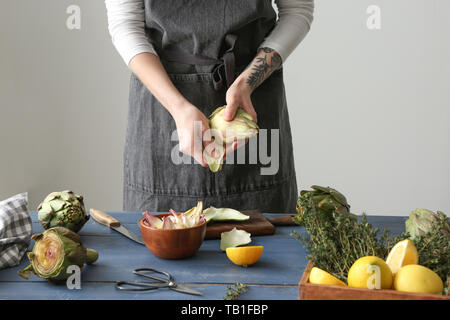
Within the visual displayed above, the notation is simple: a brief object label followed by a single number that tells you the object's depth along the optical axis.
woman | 1.49
